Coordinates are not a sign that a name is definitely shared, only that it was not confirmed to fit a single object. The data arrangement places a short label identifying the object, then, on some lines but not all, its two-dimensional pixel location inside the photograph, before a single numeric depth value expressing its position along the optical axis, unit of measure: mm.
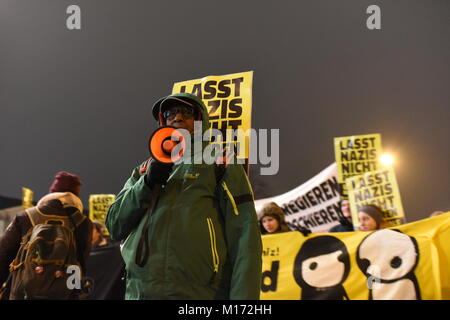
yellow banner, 4293
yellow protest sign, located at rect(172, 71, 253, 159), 3311
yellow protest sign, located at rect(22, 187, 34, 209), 9914
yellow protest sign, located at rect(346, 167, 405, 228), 6547
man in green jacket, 1940
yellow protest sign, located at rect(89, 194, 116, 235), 12250
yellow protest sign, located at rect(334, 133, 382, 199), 7598
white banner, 8305
